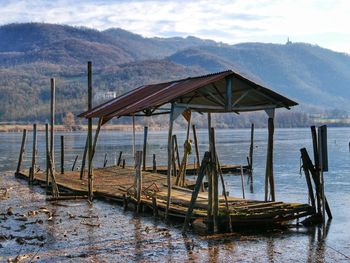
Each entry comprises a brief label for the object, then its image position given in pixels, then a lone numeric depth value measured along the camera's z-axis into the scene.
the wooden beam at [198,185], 14.93
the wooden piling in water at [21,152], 32.75
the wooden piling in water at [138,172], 18.30
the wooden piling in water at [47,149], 22.76
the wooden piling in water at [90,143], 20.93
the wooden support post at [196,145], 24.29
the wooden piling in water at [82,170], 27.67
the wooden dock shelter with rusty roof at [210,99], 16.69
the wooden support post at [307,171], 16.92
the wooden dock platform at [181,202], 15.45
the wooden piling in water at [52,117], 22.41
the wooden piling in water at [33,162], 28.43
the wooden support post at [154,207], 17.66
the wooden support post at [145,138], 30.84
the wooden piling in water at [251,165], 39.17
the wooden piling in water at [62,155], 30.69
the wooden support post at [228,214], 14.95
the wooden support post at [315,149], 17.17
